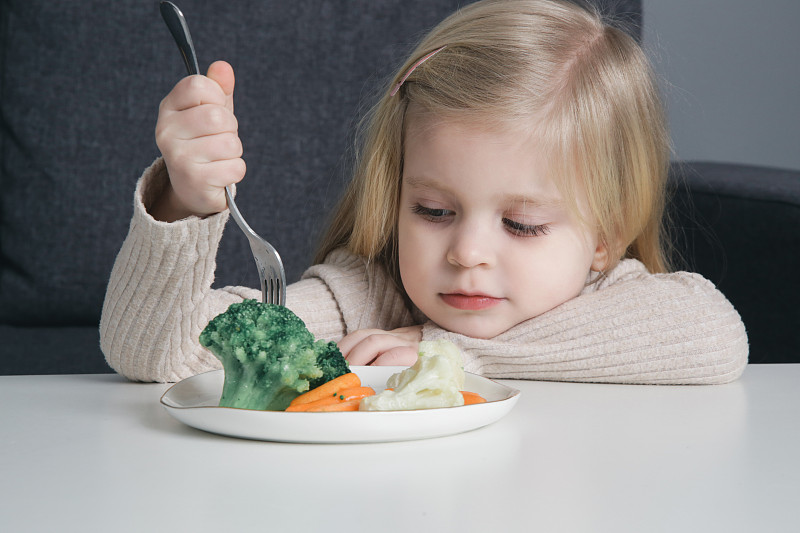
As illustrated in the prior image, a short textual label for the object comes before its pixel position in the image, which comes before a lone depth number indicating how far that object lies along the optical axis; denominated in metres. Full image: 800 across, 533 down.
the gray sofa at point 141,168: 1.54
